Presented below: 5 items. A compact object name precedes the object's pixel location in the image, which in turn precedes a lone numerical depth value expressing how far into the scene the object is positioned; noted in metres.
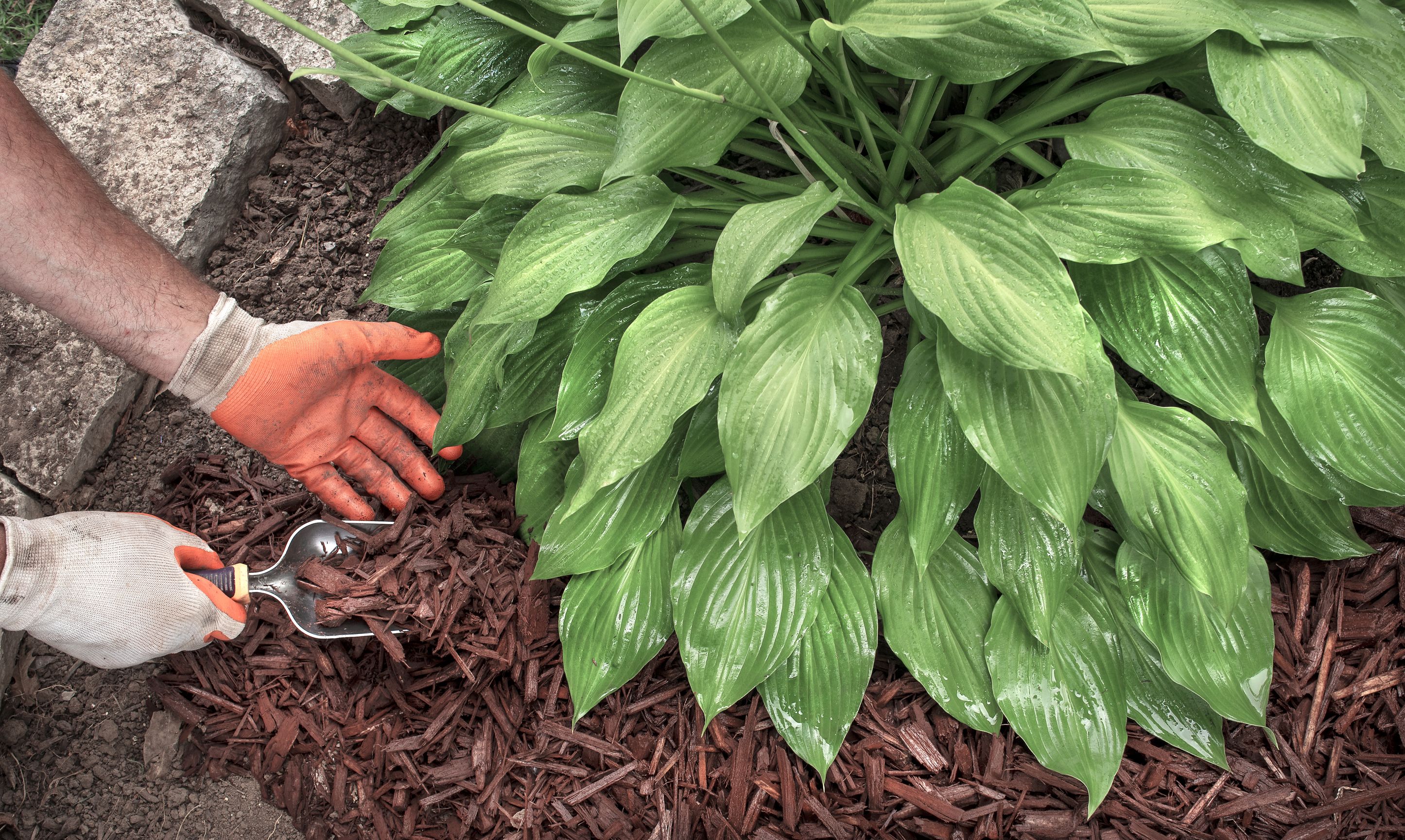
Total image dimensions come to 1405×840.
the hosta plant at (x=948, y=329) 1.14
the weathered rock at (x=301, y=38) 2.01
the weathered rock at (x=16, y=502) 1.82
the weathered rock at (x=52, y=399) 1.87
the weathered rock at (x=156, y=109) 1.98
